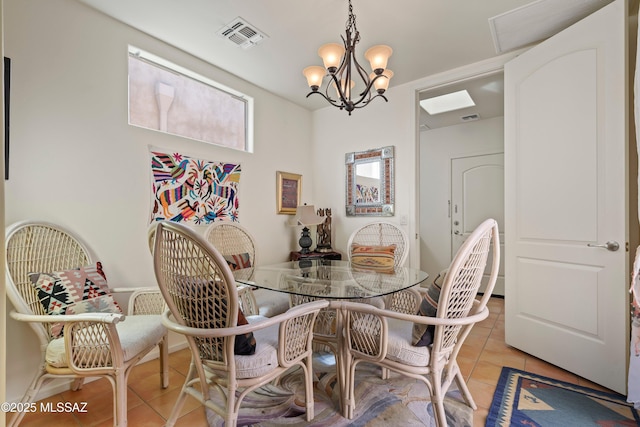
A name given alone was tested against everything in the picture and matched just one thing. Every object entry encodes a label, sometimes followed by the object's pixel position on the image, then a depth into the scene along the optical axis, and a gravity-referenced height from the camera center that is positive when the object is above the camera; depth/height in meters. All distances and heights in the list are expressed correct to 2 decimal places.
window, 2.39 +1.02
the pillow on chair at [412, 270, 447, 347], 1.32 -0.46
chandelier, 1.74 +0.91
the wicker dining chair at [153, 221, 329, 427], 1.15 -0.44
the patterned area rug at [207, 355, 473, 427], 1.54 -1.09
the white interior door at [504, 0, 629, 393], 1.83 +0.10
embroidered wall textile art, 2.40 +0.22
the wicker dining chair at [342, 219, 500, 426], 1.26 -0.54
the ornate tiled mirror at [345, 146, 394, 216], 3.36 +0.37
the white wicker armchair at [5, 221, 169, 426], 1.40 -0.58
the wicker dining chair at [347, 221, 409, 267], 2.66 -0.24
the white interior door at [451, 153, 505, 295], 4.03 +0.27
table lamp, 3.42 -0.08
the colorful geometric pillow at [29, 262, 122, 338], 1.56 -0.44
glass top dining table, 1.61 -0.43
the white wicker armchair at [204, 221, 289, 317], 2.09 -0.35
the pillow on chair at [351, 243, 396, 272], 2.34 -0.36
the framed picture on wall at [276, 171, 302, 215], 3.48 +0.27
